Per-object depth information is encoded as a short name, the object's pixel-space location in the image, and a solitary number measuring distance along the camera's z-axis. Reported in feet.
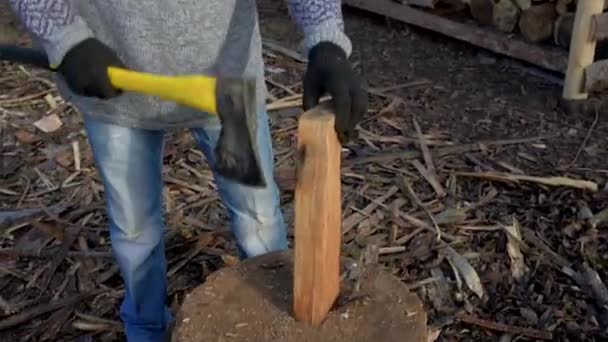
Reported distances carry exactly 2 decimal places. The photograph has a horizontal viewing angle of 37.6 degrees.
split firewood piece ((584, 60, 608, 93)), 16.22
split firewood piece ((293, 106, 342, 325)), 6.97
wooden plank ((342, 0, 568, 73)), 17.56
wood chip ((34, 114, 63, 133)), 15.89
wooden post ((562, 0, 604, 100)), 15.74
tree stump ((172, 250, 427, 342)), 7.36
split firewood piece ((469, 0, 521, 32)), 18.35
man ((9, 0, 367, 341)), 7.62
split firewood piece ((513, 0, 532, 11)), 18.06
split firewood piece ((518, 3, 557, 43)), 17.94
